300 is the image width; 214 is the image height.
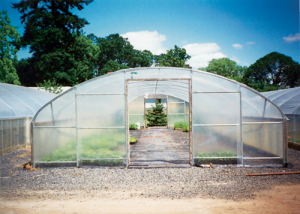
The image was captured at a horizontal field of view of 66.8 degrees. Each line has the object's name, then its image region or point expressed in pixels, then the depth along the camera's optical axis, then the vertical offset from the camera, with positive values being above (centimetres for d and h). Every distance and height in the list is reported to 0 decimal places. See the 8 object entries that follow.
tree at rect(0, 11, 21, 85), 2422 +747
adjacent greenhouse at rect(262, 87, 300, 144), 990 +25
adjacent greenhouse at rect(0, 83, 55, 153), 930 +7
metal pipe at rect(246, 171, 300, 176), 627 -166
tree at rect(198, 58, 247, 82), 5166 +1114
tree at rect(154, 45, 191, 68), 2889 +736
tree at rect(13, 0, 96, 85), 2609 +888
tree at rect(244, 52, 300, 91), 3491 +656
